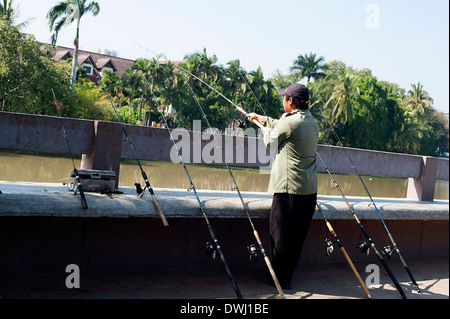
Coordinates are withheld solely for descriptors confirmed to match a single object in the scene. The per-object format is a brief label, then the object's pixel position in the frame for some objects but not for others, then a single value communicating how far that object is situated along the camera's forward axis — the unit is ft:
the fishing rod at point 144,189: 12.13
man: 13.25
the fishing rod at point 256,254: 12.59
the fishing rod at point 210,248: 11.71
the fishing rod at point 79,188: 11.70
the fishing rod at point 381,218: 15.66
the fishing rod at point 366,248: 14.26
